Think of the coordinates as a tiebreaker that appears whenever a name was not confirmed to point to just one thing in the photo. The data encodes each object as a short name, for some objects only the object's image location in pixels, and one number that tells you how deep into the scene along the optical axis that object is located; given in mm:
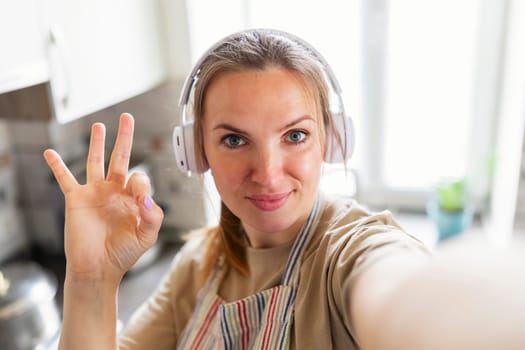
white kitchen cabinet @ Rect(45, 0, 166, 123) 1208
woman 740
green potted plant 1660
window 1639
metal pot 1229
